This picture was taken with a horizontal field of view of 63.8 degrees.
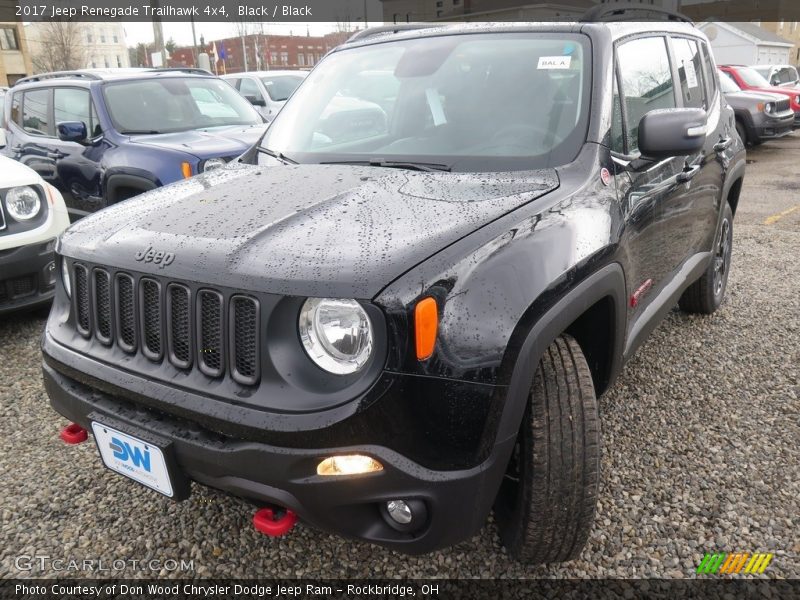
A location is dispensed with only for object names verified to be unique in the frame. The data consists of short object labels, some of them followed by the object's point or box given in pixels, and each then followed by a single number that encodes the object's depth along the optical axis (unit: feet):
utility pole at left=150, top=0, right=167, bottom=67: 61.52
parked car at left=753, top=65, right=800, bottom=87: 48.75
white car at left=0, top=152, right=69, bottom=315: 13.19
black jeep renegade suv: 5.36
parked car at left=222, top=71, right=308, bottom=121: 35.22
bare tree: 133.49
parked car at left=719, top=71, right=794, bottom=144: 39.34
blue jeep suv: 17.57
